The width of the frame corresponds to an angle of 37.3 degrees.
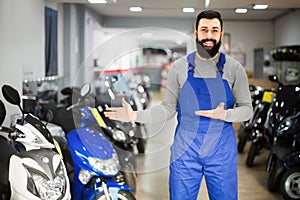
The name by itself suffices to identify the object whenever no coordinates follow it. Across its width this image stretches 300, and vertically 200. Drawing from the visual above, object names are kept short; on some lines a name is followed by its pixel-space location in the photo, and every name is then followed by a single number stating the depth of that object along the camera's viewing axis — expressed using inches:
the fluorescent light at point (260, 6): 186.4
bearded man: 90.2
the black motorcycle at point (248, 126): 197.2
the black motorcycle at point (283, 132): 143.0
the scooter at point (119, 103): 148.0
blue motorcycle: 105.2
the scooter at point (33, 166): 90.4
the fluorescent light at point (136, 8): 210.4
